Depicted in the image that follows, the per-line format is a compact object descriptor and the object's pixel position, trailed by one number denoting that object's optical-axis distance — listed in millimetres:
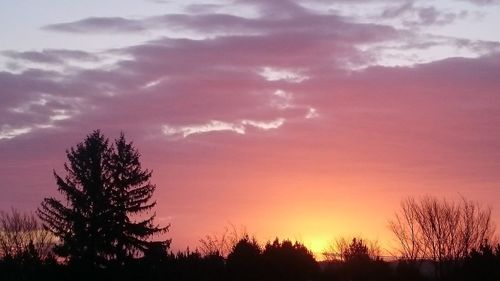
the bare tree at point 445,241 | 71438
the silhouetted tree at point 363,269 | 58656
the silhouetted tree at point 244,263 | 59000
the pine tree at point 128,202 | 61312
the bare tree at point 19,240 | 82375
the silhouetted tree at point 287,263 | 60000
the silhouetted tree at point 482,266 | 46594
